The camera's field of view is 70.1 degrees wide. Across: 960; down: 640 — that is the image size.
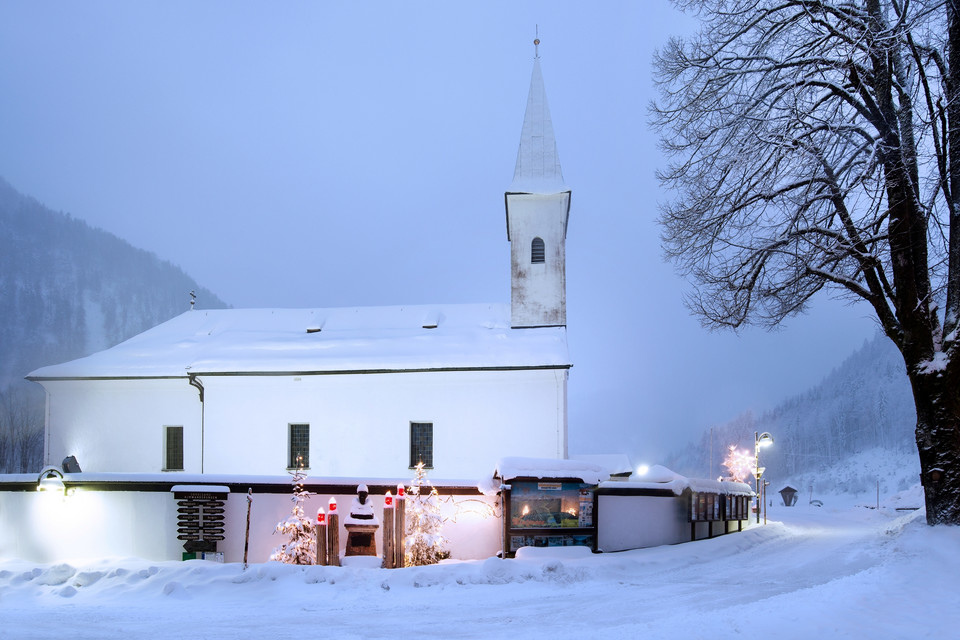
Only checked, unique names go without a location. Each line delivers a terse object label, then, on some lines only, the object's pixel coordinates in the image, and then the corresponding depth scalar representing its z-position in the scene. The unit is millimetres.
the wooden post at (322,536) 13752
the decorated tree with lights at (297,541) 14273
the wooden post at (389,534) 13656
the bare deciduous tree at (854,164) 11992
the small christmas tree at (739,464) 46112
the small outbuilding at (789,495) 65438
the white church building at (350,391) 24703
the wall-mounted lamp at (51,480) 15500
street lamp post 29530
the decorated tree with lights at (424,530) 14383
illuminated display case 15375
